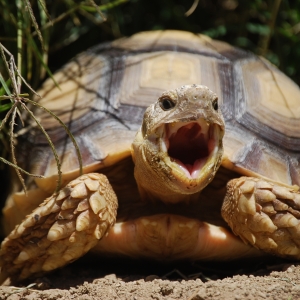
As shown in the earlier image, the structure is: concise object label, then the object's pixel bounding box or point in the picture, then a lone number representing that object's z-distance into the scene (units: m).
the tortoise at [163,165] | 4.94
